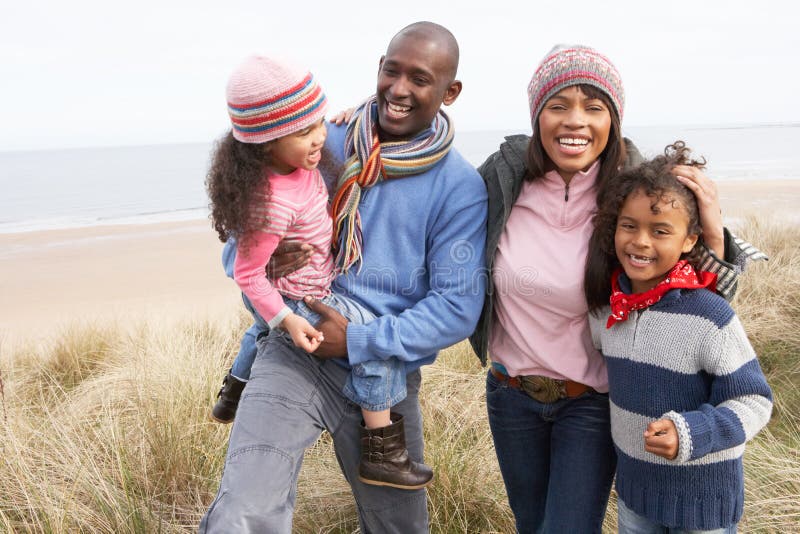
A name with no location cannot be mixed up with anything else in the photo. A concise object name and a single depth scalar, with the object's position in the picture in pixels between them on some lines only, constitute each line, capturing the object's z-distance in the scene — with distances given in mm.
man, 2438
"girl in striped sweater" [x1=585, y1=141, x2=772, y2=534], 2100
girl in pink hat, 2375
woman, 2508
